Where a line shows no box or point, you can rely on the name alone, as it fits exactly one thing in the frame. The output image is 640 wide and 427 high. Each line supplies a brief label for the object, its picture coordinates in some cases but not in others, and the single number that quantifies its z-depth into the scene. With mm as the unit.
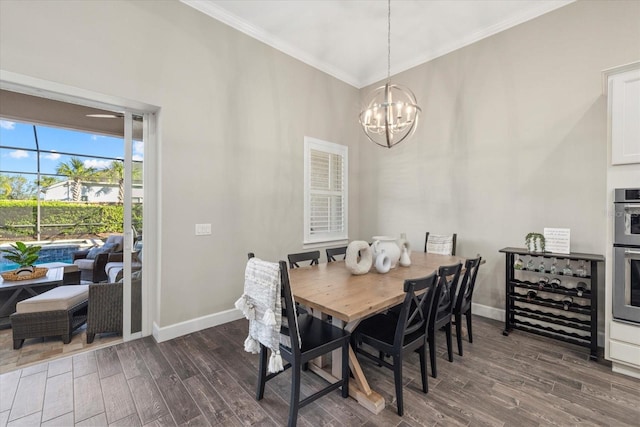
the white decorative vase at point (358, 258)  2248
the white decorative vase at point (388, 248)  2449
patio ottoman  2605
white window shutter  4203
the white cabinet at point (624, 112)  2180
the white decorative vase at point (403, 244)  2685
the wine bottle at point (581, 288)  2607
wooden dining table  1597
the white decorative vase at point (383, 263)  2314
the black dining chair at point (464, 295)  2375
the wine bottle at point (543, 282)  2833
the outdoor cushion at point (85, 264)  3929
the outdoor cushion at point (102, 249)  3785
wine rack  2543
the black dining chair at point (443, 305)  2057
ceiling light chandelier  2709
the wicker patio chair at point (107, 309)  2756
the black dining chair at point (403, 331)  1743
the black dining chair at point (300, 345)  1573
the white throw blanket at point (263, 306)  1568
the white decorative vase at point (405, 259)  2631
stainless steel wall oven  2168
